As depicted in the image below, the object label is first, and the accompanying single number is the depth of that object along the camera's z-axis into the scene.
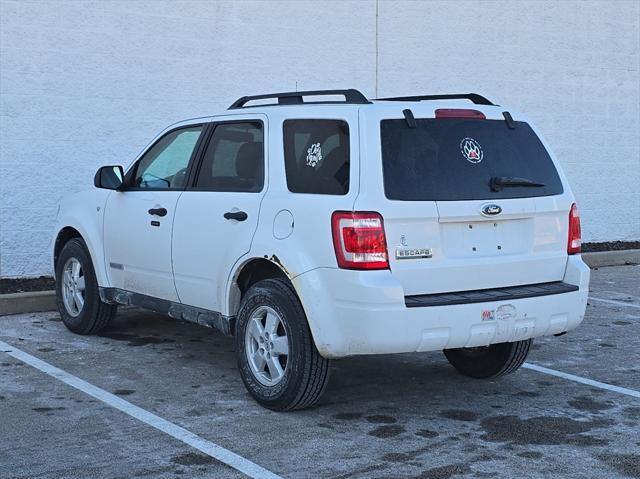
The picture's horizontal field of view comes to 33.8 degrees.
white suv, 5.73
